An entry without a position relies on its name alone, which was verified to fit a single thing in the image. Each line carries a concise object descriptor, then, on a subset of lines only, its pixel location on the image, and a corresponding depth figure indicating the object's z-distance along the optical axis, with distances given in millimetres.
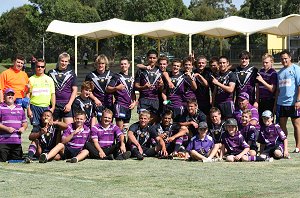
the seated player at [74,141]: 11703
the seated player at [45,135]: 11773
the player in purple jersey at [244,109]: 12234
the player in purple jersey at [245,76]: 12469
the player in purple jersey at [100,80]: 12435
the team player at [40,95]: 12062
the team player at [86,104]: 12234
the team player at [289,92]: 12469
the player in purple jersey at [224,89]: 12258
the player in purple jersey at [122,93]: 12477
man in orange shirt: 12539
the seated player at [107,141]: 11891
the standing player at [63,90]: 12266
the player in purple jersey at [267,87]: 12594
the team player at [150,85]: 12531
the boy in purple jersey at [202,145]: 11656
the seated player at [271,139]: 11727
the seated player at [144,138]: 12141
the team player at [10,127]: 11797
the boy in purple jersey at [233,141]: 11648
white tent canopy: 32344
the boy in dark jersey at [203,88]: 12578
